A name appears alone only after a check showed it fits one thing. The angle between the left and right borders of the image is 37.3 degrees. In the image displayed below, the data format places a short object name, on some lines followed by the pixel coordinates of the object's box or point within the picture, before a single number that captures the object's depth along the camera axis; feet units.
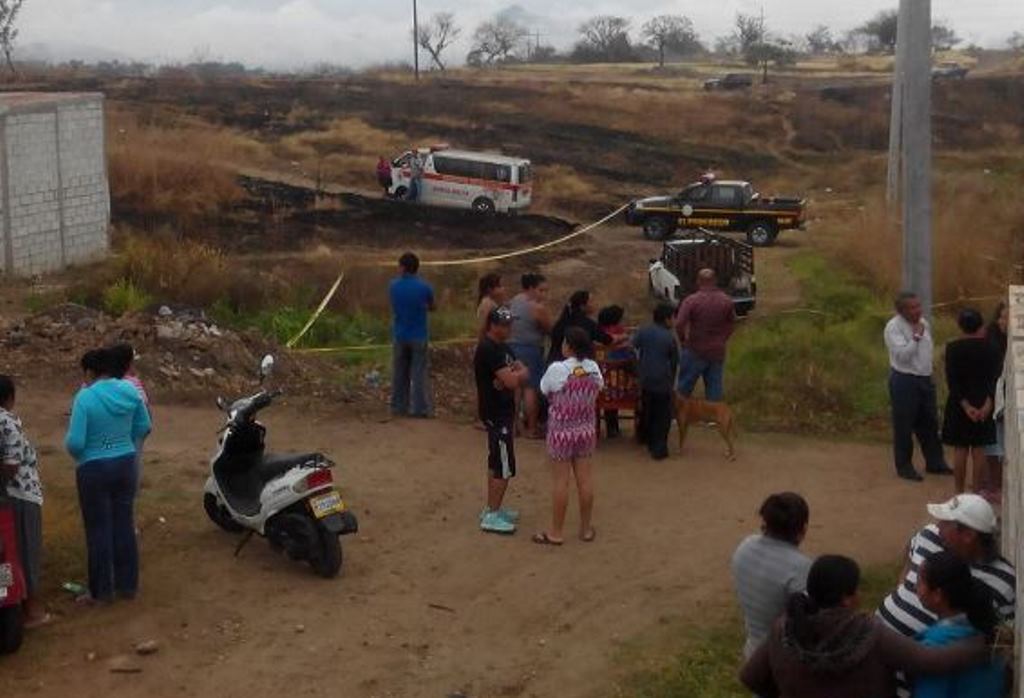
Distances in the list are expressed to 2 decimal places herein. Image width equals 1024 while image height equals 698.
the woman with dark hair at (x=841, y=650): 17.08
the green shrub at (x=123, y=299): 59.00
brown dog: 40.63
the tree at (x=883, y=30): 411.54
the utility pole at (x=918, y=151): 48.26
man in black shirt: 32.22
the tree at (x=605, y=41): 434.30
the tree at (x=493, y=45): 471.62
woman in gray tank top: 41.32
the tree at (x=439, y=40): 414.21
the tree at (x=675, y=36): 488.85
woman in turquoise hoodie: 26.71
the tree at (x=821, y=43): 534.78
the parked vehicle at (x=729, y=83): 253.24
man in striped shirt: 18.35
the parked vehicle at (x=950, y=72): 247.70
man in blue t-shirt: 43.37
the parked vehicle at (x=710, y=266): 73.77
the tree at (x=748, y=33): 435.90
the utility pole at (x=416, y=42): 335.20
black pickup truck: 111.04
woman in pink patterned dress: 31.14
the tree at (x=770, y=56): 347.07
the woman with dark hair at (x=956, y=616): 17.16
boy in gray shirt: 19.65
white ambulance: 123.75
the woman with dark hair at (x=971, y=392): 34.27
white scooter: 29.89
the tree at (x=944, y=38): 540.11
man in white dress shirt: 37.58
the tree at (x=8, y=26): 309.63
